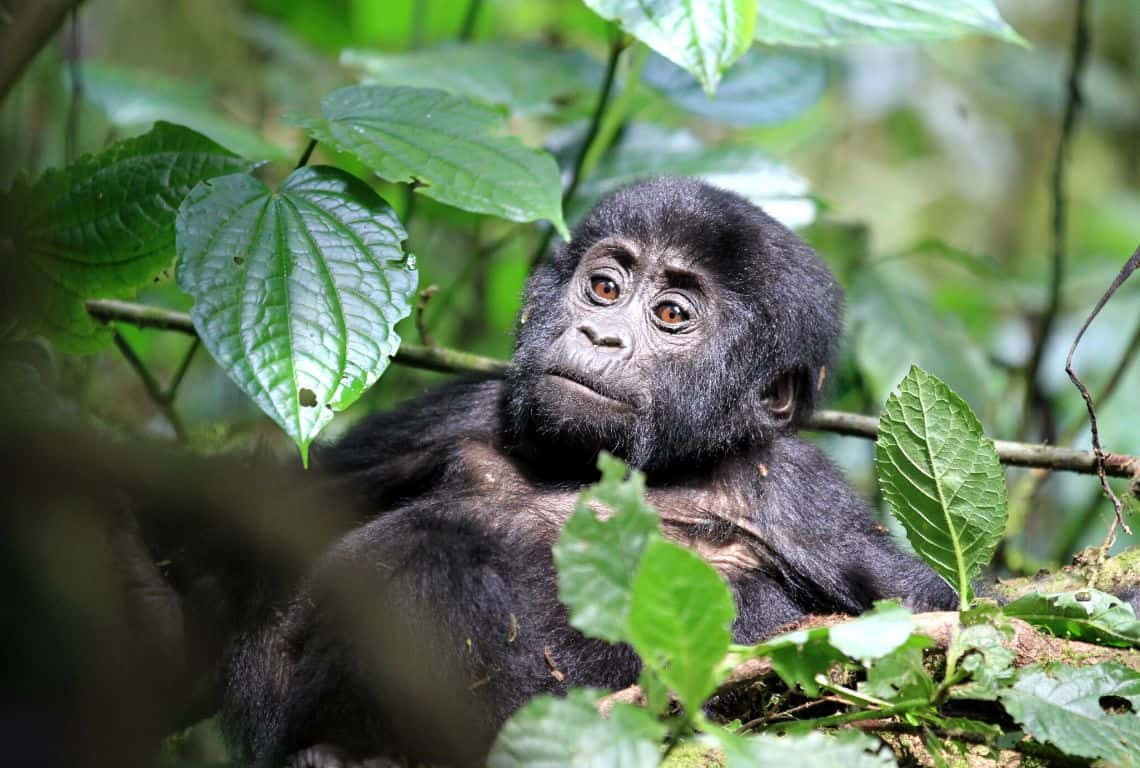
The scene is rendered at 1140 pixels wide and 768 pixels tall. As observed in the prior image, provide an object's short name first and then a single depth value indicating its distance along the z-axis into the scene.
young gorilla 5.24
